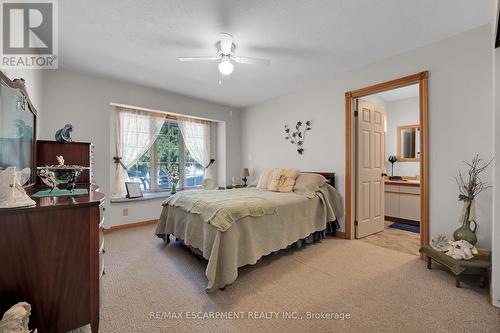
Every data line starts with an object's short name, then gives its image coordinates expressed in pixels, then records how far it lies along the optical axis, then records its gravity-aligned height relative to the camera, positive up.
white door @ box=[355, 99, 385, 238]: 3.31 -0.05
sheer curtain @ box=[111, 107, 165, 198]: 3.79 +0.53
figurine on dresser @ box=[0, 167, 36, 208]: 1.03 -0.13
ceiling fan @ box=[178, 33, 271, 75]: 2.26 +1.21
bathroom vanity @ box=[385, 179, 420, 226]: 3.96 -0.69
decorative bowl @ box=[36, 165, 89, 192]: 1.54 -0.06
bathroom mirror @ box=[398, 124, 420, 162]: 4.43 +0.45
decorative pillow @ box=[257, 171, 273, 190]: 3.63 -0.26
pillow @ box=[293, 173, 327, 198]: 3.08 -0.28
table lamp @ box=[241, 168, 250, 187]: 4.92 -0.20
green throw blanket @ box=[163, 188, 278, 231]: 2.06 -0.43
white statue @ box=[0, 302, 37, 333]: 0.94 -0.68
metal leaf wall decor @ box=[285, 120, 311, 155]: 3.85 +0.57
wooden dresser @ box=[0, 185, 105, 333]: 1.08 -0.52
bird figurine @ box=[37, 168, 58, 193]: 1.53 -0.08
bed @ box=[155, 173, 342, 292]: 1.96 -0.68
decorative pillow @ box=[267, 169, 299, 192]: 3.28 -0.24
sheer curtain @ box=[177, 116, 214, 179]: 4.66 +0.62
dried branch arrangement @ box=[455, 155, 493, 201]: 2.07 -0.17
